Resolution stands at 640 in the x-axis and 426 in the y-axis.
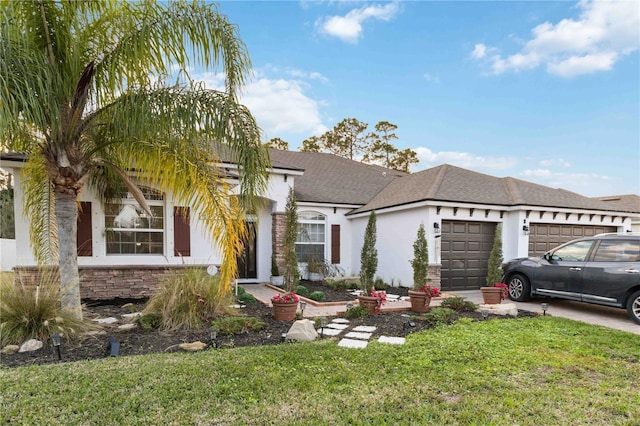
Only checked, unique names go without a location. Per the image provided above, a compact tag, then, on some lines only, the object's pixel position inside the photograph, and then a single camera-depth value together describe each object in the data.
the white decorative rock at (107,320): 5.99
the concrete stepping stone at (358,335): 5.34
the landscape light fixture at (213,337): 4.85
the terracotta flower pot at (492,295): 8.16
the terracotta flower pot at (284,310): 6.23
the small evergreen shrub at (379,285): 10.56
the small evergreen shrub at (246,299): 7.93
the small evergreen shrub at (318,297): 8.41
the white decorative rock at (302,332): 5.14
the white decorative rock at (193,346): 4.67
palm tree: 4.66
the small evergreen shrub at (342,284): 10.34
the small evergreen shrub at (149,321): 5.55
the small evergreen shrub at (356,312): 6.68
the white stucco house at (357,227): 8.74
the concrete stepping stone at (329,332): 5.48
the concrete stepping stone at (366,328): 5.75
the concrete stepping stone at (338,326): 5.90
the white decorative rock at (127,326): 5.56
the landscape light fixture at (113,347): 4.40
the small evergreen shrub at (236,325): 5.38
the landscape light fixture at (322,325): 5.36
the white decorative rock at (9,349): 4.36
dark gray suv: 6.69
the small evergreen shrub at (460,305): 7.39
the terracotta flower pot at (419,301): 7.25
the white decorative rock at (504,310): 7.09
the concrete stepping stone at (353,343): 4.84
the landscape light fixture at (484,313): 6.83
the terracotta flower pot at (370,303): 6.78
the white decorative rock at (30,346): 4.51
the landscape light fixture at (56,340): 4.03
